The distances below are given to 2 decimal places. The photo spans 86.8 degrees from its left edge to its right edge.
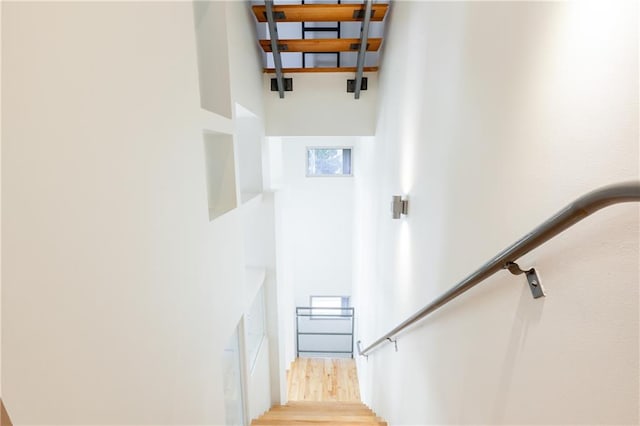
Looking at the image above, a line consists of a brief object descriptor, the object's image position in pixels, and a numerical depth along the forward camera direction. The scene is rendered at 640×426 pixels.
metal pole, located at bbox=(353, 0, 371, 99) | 2.67
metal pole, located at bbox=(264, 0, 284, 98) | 2.59
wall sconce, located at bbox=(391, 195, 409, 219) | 2.28
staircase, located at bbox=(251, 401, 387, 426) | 3.24
